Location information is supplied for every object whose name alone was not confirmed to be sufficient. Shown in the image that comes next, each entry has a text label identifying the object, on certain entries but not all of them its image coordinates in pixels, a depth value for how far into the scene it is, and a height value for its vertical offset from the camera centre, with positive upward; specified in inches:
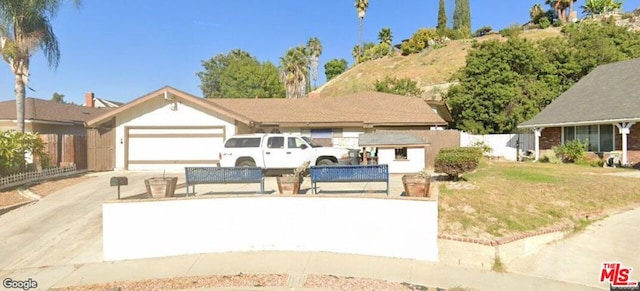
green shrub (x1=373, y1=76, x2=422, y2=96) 1350.9 +231.3
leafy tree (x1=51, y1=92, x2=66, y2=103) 3250.5 +489.0
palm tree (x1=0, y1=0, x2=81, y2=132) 557.0 +191.3
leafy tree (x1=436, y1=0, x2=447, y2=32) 3052.4 +1164.4
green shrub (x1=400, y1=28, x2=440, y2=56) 2699.3 +833.3
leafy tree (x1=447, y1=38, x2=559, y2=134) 971.9 +170.7
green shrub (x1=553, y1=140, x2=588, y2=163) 724.0 -10.9
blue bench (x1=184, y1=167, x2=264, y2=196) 341.8 -27.7
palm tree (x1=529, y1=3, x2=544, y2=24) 2511.1 +980.0
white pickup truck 535.2 -9.4
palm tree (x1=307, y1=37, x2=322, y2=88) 2748.5 +776.6
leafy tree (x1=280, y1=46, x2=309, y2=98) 2085.4 +465.9
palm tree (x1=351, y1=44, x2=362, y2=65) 2963.8 +825.2
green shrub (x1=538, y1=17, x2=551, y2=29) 2379.4 +846.7
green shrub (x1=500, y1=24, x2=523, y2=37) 2192.5 +755.3
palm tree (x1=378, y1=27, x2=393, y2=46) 3029.0 +977.2
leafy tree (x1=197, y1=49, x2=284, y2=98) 2092.8 +444.4
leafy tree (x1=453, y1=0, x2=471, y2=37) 3348.9 +1276.6
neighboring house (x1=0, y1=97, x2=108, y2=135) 788.0 +75.9
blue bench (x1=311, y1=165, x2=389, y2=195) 348.5 -26.4
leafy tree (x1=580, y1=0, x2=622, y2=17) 2245.3 +906.9
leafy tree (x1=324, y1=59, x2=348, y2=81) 3152.1 +723.5
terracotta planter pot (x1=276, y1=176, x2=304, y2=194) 332.3 -35.4
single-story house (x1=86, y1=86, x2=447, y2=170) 673.6 +36.2
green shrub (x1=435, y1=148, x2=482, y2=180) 413.4 -18.7
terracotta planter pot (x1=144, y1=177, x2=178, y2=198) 319.9 -36.1
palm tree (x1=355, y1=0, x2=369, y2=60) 2699.3 +1091.8
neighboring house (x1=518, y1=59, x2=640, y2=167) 668.7 +65.2
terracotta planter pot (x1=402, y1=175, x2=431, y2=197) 304.3 -34.5
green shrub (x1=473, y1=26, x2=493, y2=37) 2827.3 +946.3
